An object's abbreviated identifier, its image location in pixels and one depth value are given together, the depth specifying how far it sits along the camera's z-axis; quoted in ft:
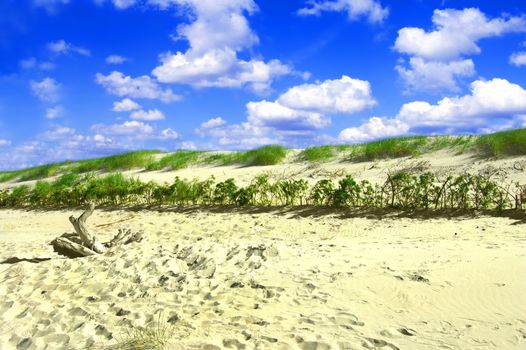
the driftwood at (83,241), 24.82
